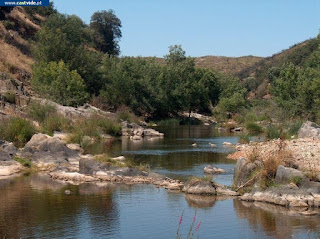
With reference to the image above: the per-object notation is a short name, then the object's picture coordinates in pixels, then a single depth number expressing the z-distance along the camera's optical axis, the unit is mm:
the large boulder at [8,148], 32644
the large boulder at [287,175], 22641
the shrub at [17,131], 37188
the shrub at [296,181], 22516
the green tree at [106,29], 114625
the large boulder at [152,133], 57531
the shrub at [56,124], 45091
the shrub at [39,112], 48031
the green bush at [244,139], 46522
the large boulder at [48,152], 32312
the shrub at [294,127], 46884
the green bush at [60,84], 61531
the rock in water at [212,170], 30908
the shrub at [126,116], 62366
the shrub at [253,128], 54188
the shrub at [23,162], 31295
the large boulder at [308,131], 38888
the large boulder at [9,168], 29359
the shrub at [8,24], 83188
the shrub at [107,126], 52688
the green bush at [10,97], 52003
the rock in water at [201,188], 24438
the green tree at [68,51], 74188
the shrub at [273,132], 44688
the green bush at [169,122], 82125
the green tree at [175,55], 102938
